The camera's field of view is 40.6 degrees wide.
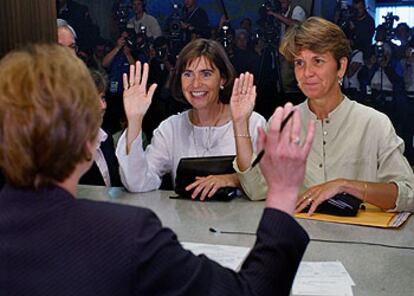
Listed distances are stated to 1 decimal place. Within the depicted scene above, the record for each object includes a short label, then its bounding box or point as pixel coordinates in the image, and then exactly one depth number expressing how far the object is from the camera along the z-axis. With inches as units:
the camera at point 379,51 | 171.5
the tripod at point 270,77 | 171.9
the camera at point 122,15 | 192.4
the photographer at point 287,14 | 173.2
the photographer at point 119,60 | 184.7
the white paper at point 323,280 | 47.5
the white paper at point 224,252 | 53.5
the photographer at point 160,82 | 166.1
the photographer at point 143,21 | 189.3
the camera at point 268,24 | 176.7
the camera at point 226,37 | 181.1
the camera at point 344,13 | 172.2
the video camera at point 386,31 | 172.1
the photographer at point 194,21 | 183.5
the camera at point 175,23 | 186.2
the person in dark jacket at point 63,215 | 30.2
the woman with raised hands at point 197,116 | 92.4
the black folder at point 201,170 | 79.4
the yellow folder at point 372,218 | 65.4
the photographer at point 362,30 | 171.3
